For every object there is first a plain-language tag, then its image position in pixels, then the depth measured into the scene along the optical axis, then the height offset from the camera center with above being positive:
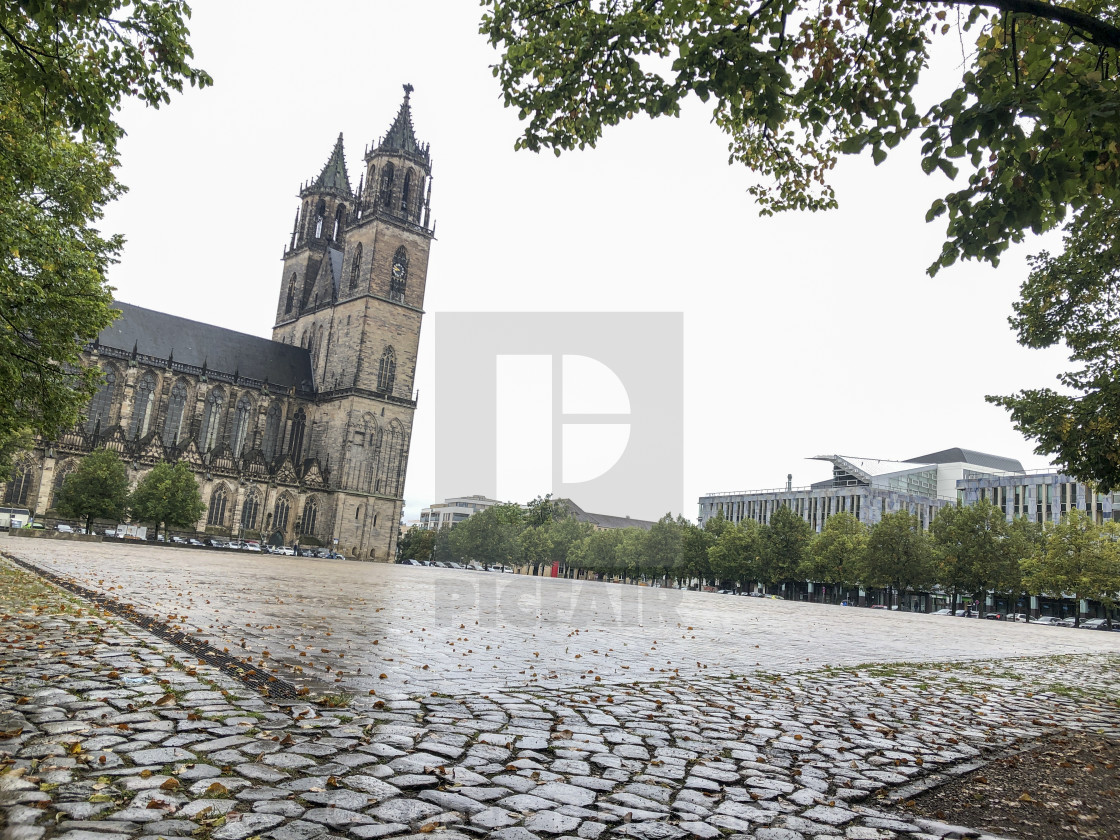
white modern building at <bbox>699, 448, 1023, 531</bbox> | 97.12 +10.31
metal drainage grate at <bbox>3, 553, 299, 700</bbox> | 5.67 -1.27
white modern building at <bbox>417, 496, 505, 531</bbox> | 179.75 +5.43
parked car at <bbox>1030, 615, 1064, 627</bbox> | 56.01 -2.99
